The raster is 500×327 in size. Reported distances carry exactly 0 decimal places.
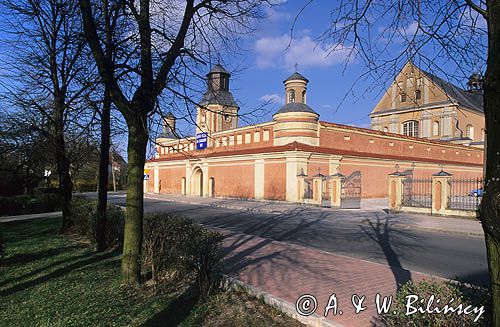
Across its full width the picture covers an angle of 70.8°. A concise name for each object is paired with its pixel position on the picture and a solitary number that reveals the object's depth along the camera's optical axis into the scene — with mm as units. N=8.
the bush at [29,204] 23844
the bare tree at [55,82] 10406
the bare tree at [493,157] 2249
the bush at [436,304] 2863
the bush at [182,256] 5832
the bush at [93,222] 10055
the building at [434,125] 51125
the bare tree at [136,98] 6164
